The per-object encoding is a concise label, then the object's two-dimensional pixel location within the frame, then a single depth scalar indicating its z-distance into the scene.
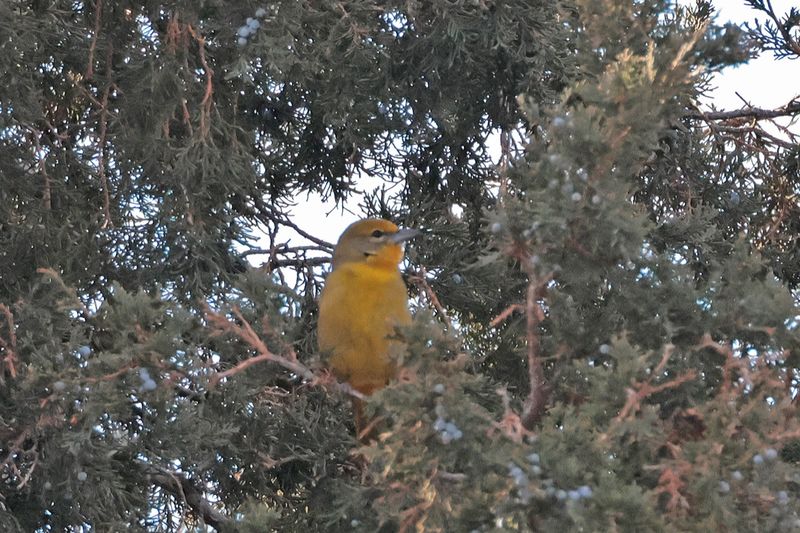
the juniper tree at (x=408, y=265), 6.10
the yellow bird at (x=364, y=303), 9.93
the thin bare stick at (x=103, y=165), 9.35
